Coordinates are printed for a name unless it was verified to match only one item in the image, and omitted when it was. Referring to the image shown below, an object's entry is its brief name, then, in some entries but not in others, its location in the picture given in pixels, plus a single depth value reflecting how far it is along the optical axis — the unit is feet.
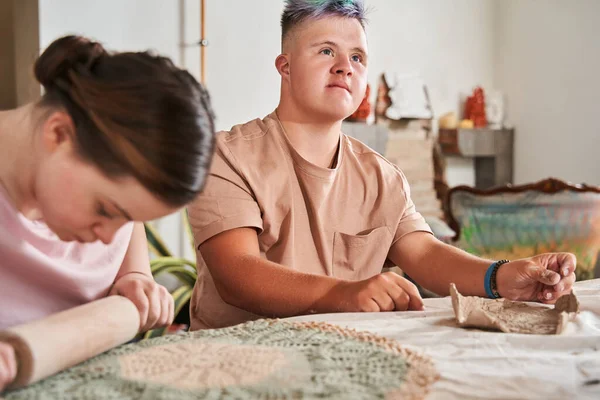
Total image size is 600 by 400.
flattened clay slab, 3.06
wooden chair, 8.72
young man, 4.26
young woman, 2.48
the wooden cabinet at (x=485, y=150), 16.56
